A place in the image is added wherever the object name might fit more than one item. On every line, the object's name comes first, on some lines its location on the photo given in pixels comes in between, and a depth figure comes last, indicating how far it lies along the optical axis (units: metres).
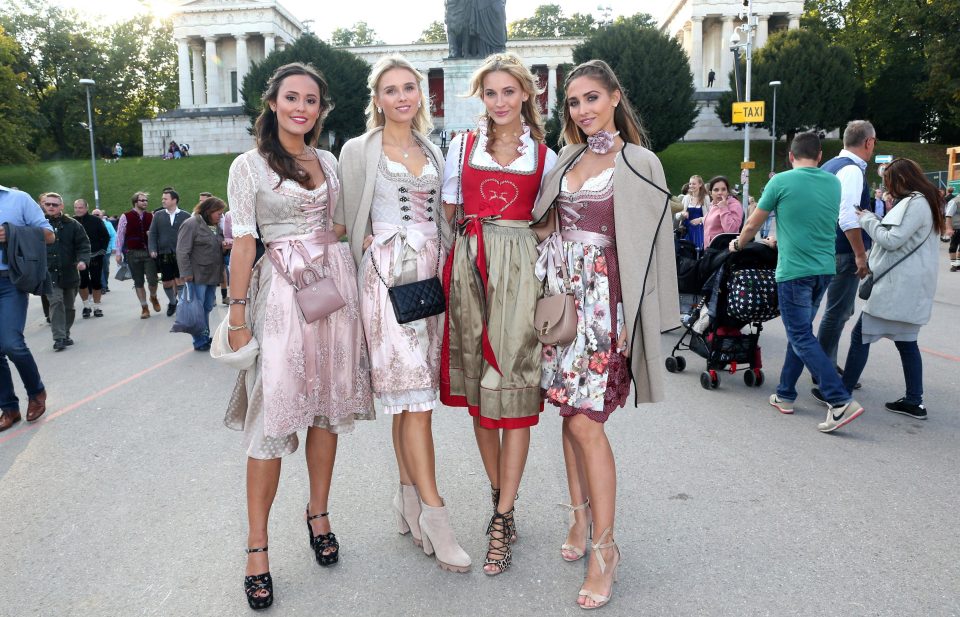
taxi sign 22.59
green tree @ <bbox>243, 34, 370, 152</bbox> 50.66
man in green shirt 5.63
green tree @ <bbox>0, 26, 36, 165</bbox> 46.69
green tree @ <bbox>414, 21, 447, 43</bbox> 85.94
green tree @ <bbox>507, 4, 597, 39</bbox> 86.69
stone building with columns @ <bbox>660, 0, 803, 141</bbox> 60.72
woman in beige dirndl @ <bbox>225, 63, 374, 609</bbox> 3.38
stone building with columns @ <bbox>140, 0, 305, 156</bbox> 63.75
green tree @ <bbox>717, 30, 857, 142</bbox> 46.94
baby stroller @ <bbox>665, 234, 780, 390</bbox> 6.47
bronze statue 27.48
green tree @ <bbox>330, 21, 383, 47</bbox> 91.81
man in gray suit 12.23
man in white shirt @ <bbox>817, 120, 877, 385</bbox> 6.07
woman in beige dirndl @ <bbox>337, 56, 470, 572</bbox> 3.52
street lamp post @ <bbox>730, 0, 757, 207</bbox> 24.95
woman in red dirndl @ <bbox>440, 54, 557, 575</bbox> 3.43
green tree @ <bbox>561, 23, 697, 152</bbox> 44.47
